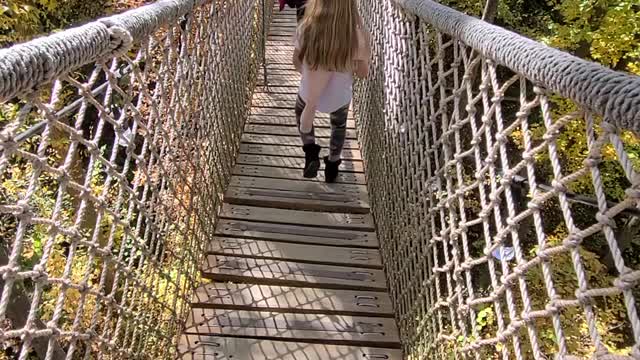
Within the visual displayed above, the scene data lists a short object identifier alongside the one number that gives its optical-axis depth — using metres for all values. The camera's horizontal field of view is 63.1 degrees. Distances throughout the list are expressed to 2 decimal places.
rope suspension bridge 0.74
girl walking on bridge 1.87
